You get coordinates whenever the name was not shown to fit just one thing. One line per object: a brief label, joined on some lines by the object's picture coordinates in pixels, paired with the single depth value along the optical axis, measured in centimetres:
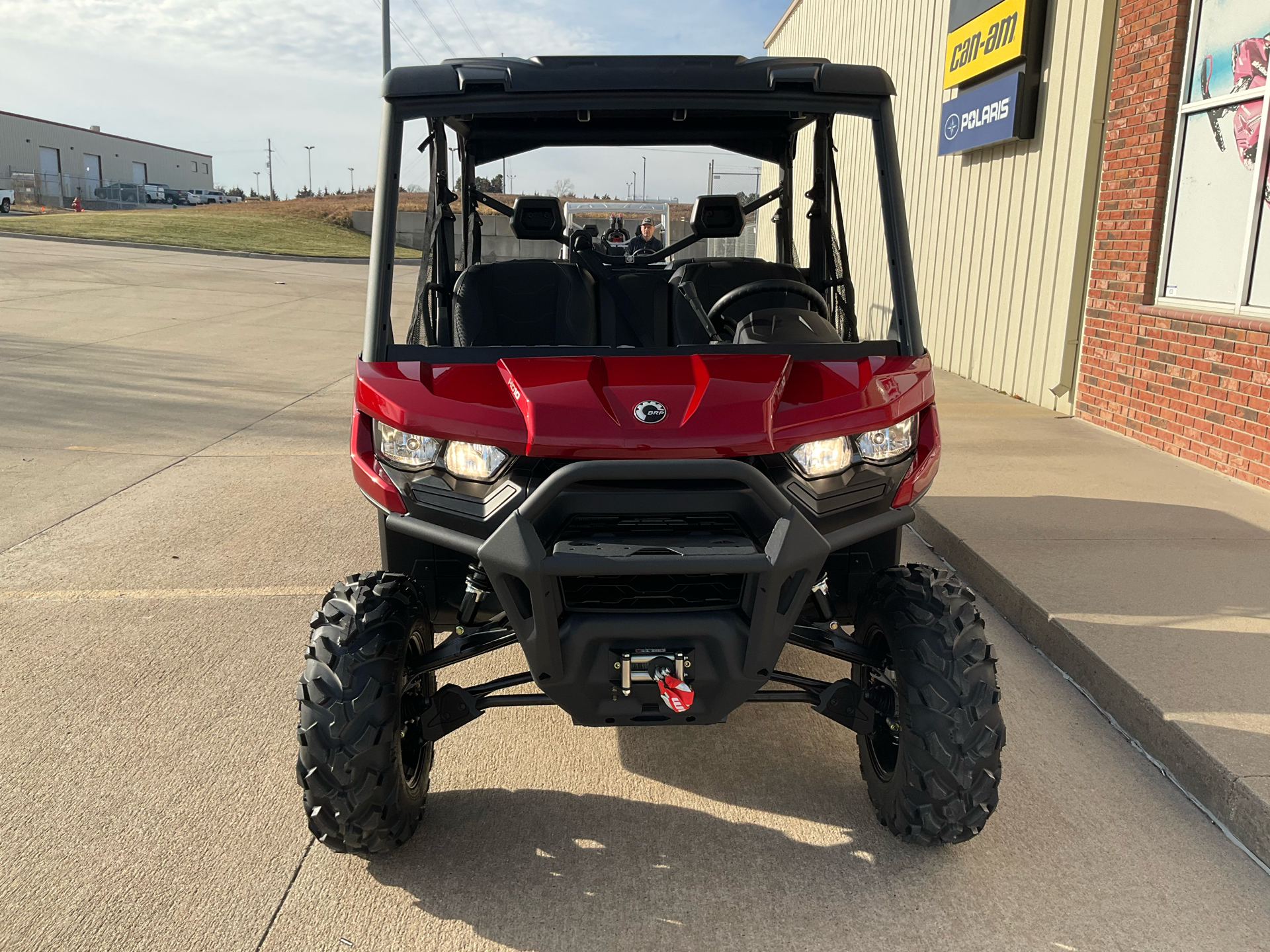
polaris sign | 895
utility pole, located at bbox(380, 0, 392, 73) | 2811
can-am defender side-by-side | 237
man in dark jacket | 1020
